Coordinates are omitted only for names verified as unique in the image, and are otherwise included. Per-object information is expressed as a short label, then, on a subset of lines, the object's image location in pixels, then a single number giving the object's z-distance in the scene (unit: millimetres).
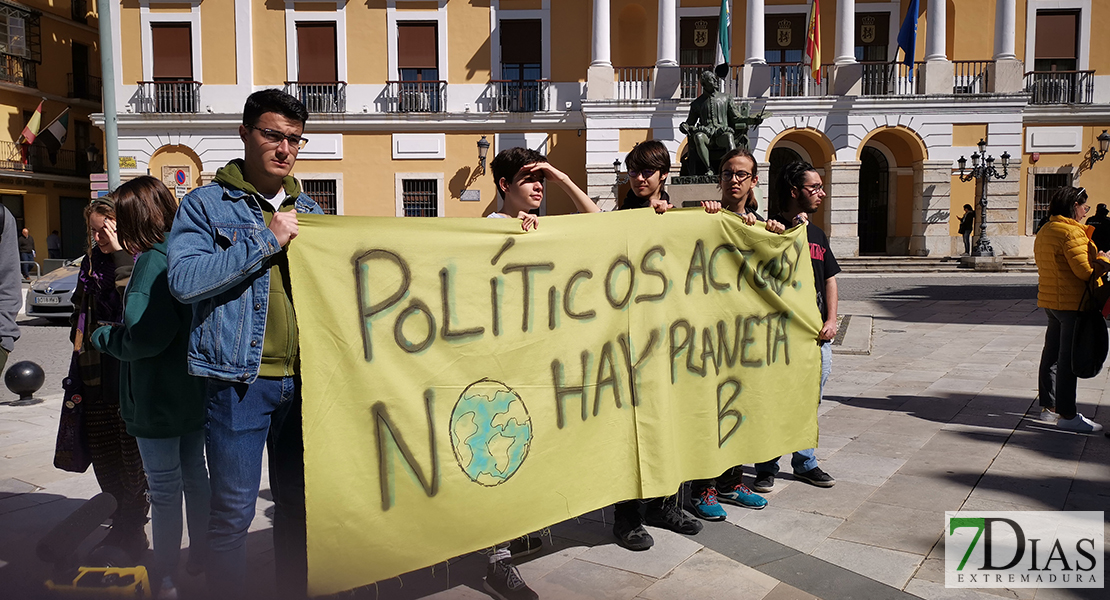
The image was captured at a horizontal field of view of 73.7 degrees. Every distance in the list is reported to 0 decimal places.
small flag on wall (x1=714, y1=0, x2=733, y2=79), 21091
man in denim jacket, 2357
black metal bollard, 6703
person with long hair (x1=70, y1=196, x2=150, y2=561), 3303
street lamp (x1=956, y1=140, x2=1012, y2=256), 22141
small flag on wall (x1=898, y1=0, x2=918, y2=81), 21797
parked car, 13008
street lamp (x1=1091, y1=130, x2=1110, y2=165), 23500
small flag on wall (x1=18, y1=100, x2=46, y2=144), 26062
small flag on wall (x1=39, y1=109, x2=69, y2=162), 26564
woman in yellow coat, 5285
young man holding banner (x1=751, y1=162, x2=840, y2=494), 4246
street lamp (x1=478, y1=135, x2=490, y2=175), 23997
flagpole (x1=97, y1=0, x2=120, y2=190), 10328
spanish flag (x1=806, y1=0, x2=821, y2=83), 22156
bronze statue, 9094
